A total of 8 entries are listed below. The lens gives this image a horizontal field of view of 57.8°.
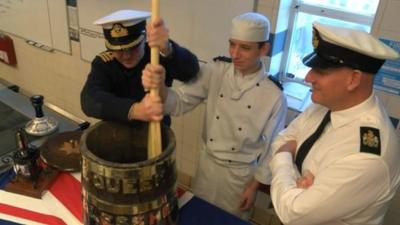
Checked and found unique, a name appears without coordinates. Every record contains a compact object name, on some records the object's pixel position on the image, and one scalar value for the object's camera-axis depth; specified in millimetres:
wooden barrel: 960
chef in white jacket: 1446
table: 1195
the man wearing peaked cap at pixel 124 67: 1244
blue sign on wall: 1660
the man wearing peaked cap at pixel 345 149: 989
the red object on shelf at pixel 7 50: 3303
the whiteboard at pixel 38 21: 2840
